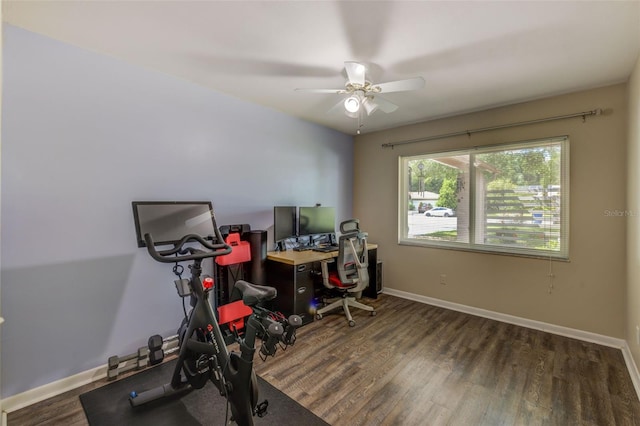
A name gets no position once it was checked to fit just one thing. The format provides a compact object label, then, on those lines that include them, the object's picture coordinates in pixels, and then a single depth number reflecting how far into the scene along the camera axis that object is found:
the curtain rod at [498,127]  2.88
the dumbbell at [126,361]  2.21
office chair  3.32
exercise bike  1.59
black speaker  3.01
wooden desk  3.12
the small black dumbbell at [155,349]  2.30
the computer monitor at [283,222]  3.36
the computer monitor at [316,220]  3.69
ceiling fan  2.19
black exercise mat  1.83
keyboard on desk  3.62
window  3.12
